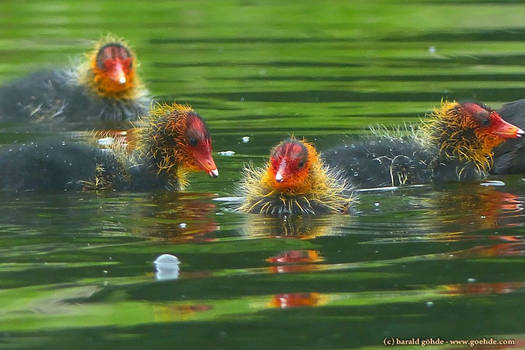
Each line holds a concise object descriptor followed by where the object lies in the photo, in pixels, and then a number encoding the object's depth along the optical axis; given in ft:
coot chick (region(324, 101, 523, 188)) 57.62
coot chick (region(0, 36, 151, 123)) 76.84
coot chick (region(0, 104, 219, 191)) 55.83
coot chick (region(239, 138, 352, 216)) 50.26
